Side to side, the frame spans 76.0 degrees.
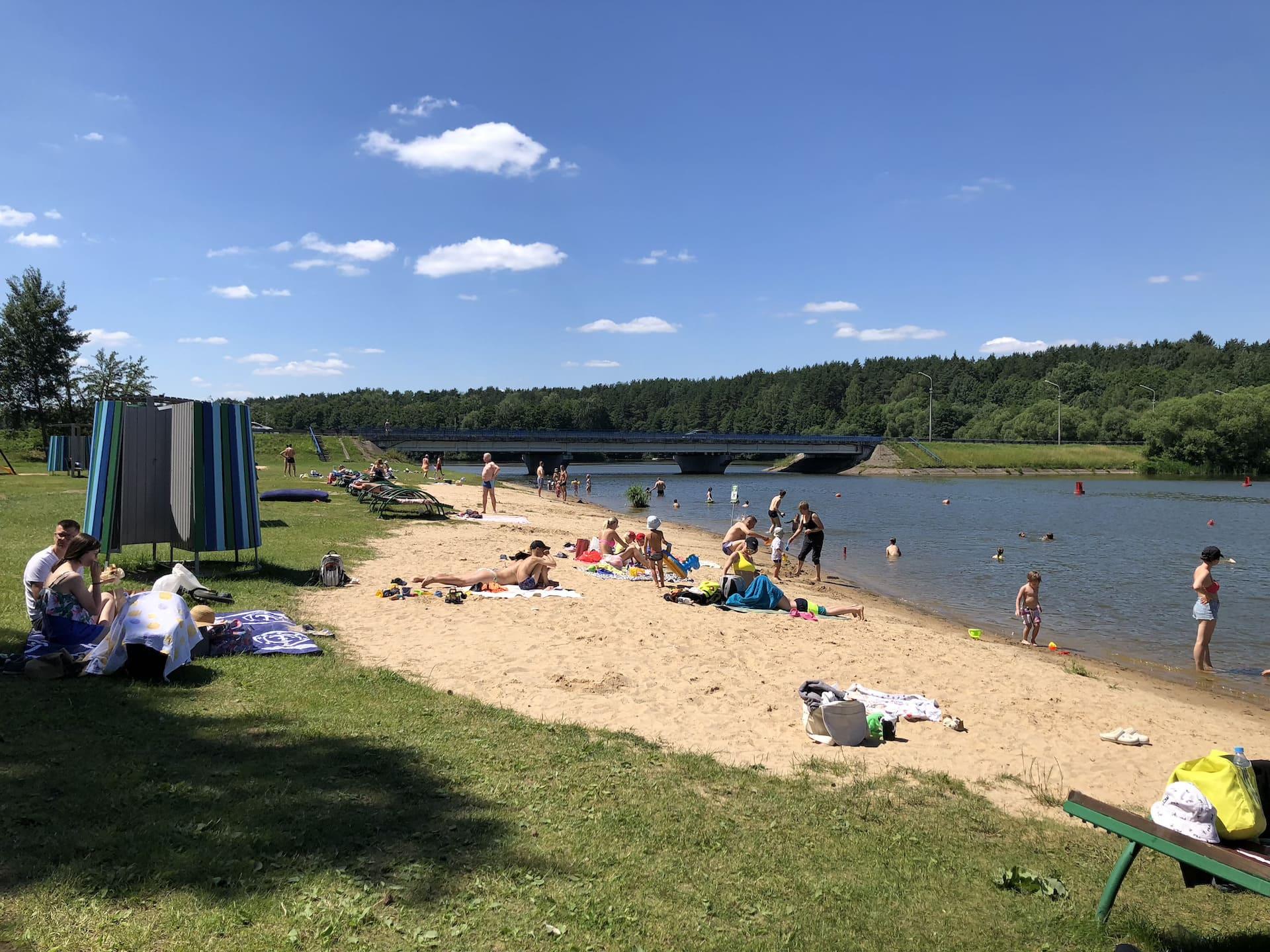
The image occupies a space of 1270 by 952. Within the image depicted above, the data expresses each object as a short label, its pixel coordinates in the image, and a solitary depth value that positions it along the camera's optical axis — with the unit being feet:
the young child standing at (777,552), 57.26
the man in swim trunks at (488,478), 80.07
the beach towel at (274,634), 24.50
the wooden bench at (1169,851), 11.04
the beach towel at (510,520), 74.33
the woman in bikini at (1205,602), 36.78
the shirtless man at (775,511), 59.55
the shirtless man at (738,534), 44.21
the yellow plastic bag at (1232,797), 12.17
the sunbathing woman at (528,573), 40.32
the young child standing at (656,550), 45.42
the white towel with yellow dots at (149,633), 20.40
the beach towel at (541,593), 38.06
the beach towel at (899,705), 24.58
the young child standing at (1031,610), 42.98
